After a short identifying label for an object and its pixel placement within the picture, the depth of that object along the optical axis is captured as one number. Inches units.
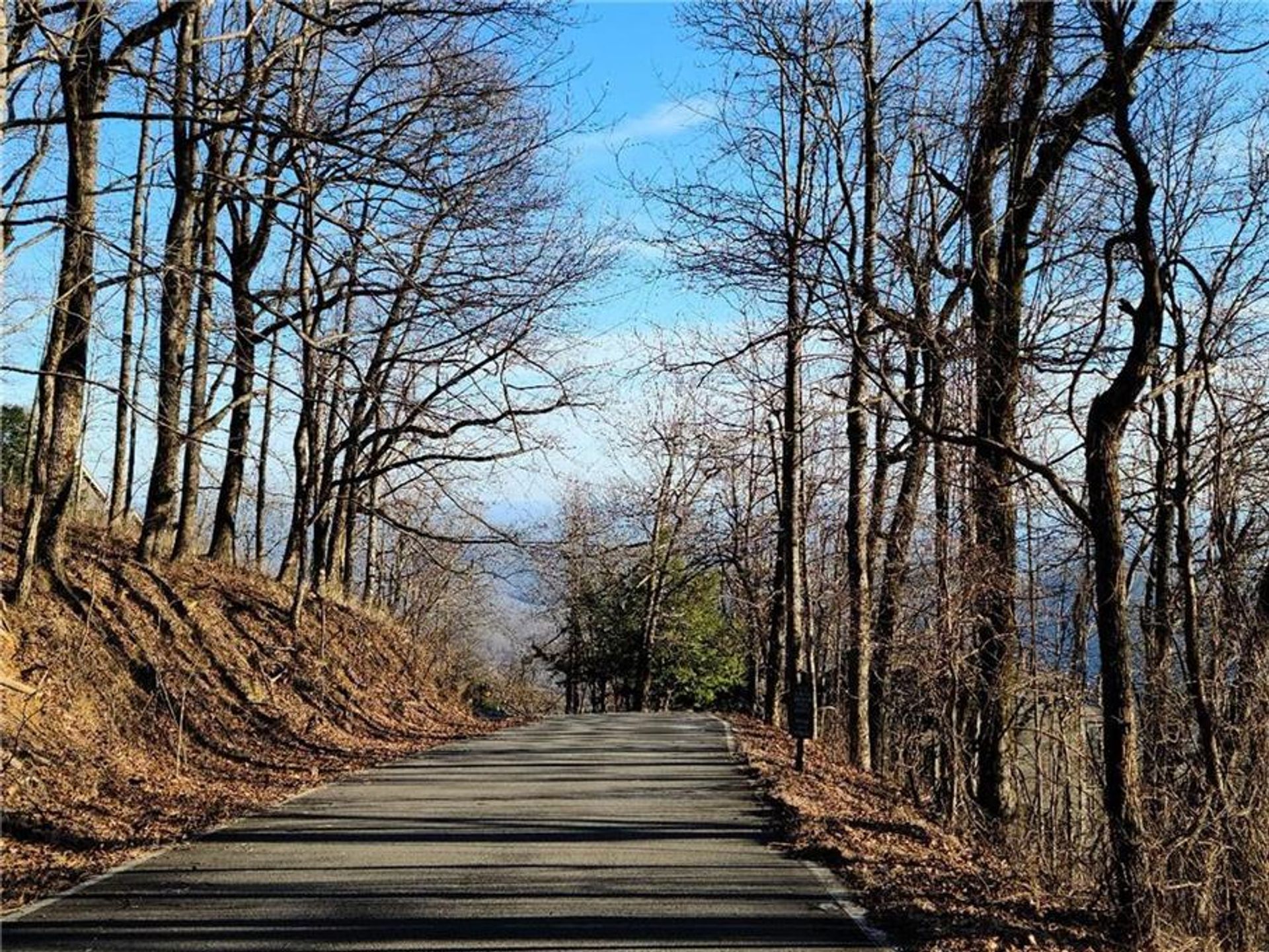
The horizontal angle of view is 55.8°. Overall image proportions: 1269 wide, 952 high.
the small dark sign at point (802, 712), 539.5
